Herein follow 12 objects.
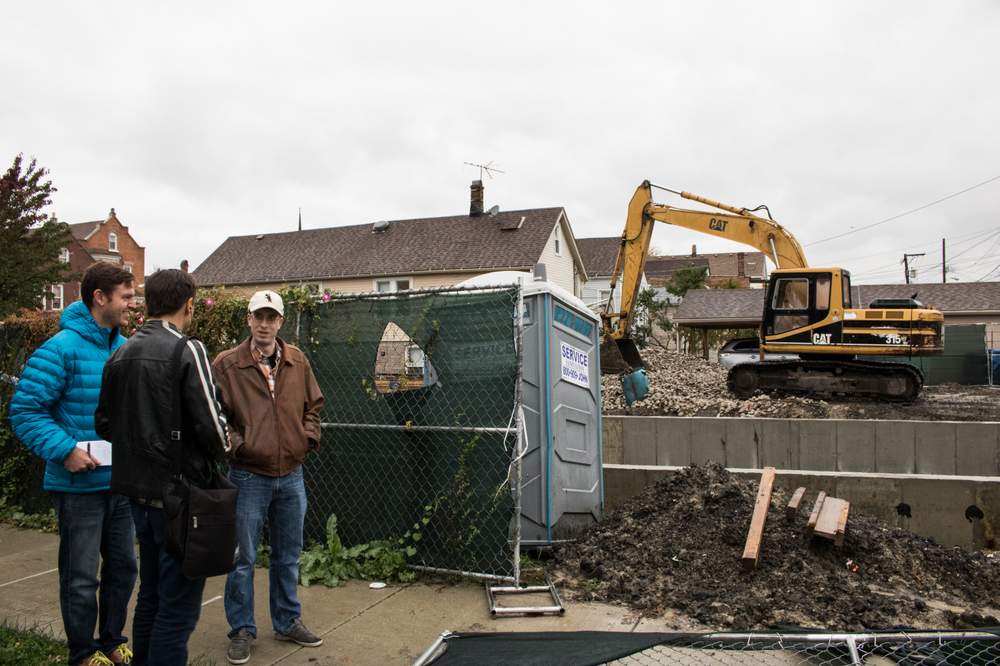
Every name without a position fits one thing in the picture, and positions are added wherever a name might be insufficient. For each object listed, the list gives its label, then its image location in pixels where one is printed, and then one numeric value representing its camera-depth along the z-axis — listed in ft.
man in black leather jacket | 9.39
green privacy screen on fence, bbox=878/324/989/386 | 83.41
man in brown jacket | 12.55
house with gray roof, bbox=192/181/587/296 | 98.53
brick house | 161.68
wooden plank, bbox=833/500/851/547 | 16.63
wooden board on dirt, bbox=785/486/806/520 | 17.80
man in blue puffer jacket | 10.91
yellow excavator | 49.88
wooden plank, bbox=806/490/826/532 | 17.01
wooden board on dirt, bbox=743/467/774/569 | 15.98
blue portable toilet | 17.30
